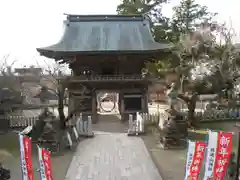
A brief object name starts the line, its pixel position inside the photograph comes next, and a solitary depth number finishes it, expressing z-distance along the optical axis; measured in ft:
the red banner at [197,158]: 22.63
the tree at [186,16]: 99.43
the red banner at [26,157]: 22.53
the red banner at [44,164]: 21.88
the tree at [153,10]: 95.05
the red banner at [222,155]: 21.70
